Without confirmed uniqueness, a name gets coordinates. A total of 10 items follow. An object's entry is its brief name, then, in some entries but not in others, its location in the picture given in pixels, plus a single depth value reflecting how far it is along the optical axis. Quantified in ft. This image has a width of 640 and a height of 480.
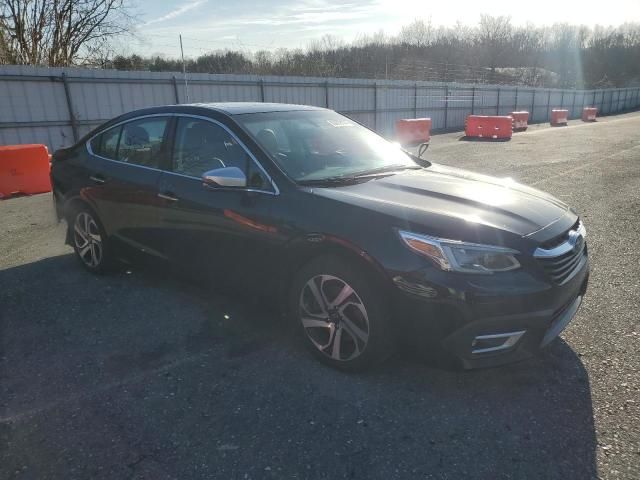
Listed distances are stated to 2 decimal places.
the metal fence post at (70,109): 40.63
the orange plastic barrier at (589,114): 117.50
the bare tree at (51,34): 58.90
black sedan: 7.98
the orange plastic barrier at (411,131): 61.46
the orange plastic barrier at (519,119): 83.92
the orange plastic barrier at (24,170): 28.37
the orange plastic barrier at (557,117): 100.99
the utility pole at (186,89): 49.63
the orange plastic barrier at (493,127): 66.08
